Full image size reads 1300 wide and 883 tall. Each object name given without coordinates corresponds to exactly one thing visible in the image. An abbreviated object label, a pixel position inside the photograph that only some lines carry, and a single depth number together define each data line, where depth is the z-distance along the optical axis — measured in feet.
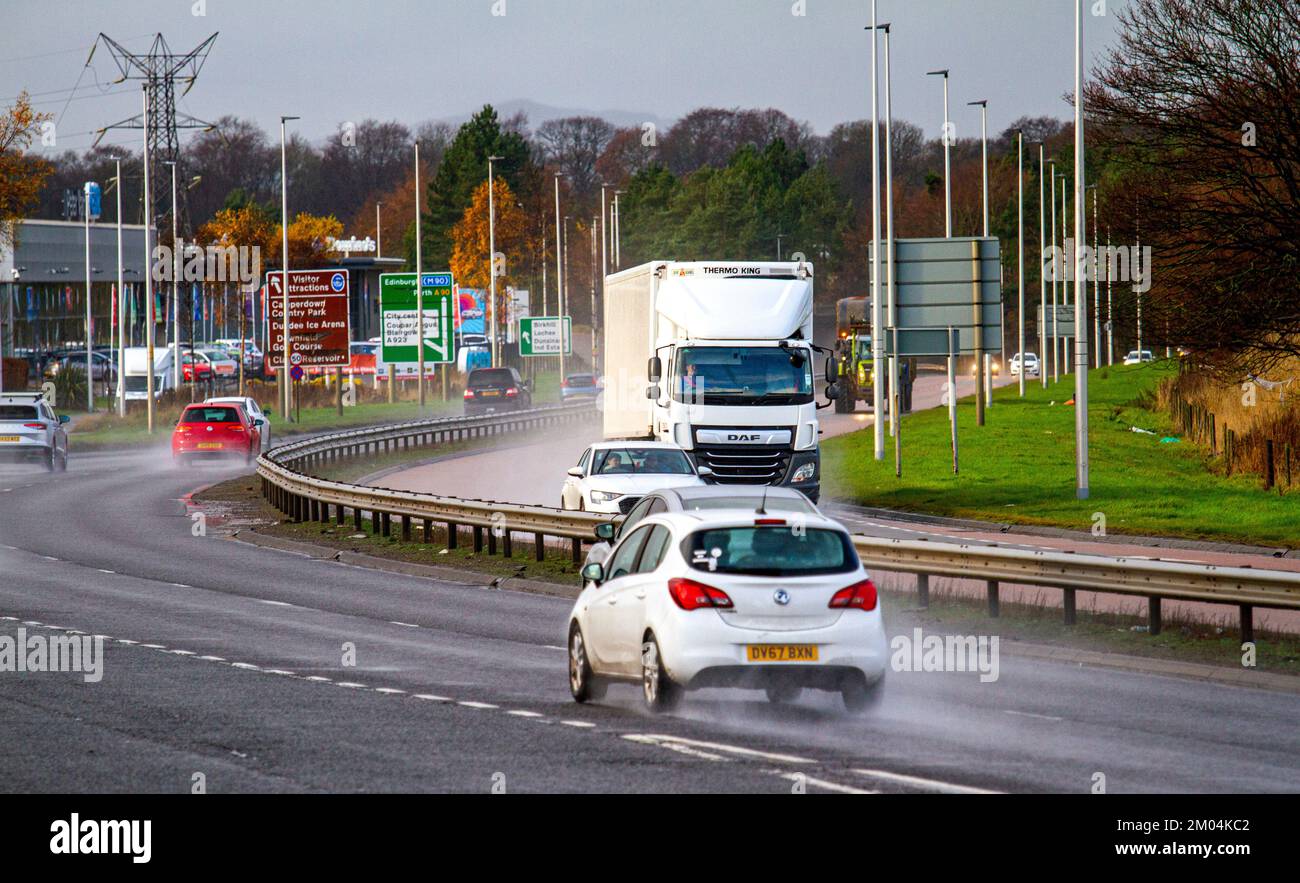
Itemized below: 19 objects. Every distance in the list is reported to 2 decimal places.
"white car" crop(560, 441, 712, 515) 82.84
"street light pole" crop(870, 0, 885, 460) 132.36
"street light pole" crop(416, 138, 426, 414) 210.59
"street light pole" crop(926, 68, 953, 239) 175.94
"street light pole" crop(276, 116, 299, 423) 202.70
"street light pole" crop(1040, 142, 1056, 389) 231.50
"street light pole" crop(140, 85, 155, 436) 192.24
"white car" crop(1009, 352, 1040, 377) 351.67
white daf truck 96.02
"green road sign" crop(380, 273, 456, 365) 219.61
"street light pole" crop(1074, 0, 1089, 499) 105.50
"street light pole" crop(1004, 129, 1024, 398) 244.11
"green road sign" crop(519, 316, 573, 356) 281.13
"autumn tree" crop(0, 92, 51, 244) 213.87
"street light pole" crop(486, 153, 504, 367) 248.52
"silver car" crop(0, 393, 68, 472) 151.74
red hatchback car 158.20
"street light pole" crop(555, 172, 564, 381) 315.37
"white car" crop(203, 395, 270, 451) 163.94
